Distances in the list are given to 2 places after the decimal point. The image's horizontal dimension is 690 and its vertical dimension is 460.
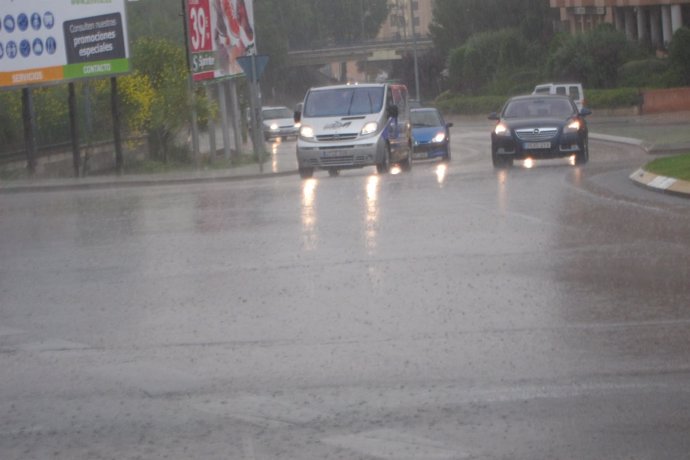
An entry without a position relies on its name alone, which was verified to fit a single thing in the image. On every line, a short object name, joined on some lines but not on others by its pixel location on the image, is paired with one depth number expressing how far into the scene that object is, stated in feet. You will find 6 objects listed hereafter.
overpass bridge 407.03
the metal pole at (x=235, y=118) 147.08
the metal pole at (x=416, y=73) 301.76
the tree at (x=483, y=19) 297.94
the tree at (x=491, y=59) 264.93
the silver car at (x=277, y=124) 219.61
